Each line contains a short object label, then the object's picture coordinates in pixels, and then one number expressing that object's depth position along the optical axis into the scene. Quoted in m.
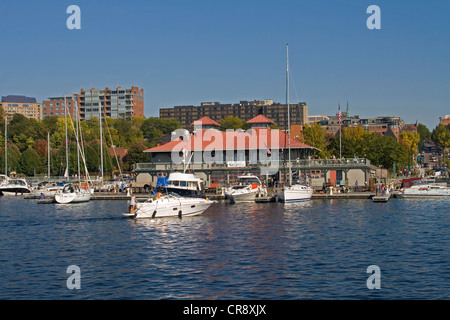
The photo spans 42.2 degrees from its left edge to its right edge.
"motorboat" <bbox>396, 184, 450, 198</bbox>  75.94
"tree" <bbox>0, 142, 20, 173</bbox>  126.88
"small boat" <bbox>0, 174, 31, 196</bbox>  96.75
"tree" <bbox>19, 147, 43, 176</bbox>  131.88
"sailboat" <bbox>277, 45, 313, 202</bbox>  67.12
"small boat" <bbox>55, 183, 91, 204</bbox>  74.06
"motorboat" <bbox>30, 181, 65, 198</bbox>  88.66
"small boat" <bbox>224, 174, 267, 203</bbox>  70.00
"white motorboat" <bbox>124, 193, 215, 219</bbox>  49.47
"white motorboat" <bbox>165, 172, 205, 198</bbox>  58.78
